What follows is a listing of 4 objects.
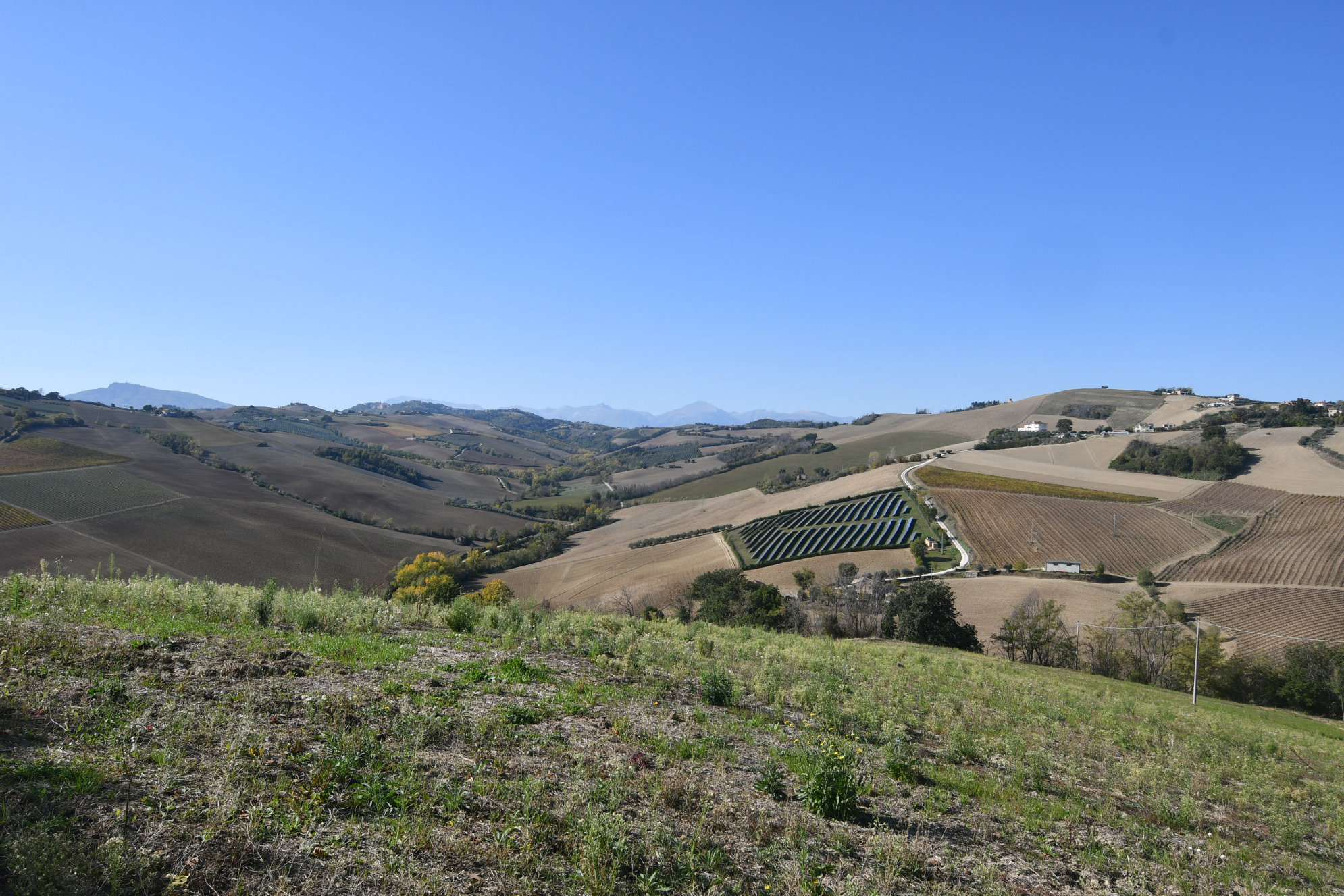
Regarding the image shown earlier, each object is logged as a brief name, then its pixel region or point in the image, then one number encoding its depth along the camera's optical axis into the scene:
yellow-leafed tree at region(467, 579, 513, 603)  55.88
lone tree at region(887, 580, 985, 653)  37.03
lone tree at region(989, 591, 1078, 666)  40.88
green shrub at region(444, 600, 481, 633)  15.03
